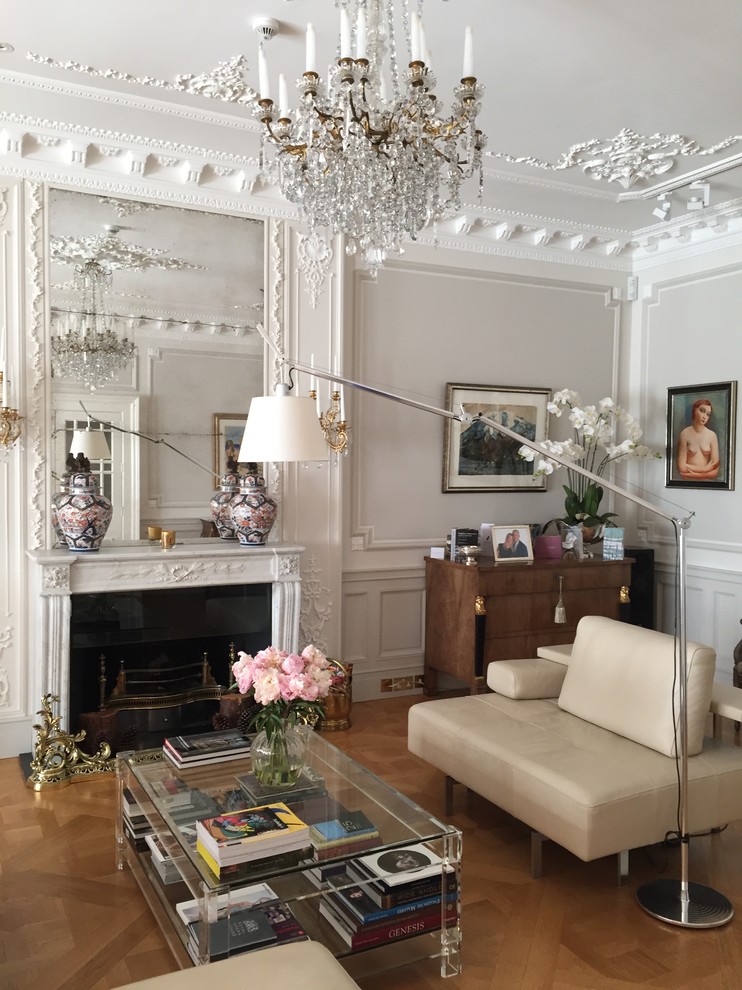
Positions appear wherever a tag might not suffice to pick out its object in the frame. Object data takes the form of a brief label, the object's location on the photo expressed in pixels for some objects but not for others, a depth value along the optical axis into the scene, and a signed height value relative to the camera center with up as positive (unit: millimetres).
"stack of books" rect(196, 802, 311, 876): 2268 -1011
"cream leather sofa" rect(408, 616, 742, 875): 2783 -1003
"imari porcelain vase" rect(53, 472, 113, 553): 4070 -202
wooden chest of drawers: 4895 -785
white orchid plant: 5441 +201
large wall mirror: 4254 +726
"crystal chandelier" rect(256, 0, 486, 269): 2639 +1097
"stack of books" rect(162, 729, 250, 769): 3000 -1012
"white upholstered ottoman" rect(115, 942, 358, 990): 1721 -1048
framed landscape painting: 5438 +242
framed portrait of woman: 5328 +284
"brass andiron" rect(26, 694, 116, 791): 3859 -1340
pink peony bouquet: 2691 -675
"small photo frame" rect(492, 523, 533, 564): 5074 -403
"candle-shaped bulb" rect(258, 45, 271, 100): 2741 +1294
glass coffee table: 2307 -1175
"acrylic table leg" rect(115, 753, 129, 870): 3066 -1234
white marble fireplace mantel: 3988 -518
